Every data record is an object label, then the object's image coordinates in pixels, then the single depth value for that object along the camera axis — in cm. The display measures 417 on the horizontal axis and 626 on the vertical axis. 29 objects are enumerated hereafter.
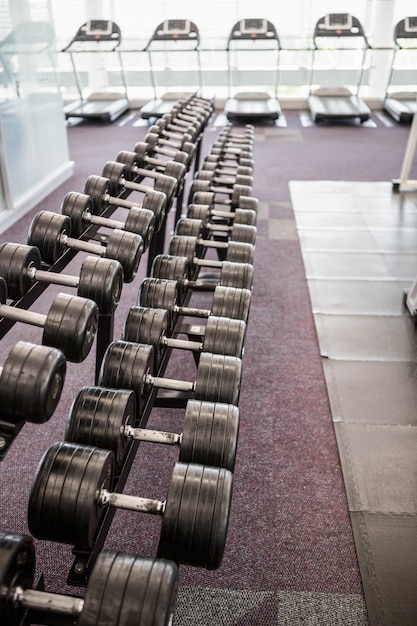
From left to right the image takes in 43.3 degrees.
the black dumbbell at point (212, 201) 267
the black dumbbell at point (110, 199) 218
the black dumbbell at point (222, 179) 301
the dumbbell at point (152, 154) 288
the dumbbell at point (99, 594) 87
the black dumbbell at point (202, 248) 213
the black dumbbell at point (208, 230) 230
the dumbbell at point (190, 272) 196
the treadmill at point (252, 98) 674
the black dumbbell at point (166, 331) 158
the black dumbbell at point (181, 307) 177
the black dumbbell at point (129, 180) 243
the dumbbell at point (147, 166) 266
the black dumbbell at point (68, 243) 176
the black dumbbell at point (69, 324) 135
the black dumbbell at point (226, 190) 285
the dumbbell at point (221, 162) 325
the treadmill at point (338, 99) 667
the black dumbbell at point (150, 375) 140
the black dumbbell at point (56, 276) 156
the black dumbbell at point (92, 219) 196
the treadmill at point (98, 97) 683
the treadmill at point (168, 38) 675
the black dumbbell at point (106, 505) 105
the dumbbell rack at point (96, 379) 110
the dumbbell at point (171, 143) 302
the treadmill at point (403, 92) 664
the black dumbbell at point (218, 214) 251
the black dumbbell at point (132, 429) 123
